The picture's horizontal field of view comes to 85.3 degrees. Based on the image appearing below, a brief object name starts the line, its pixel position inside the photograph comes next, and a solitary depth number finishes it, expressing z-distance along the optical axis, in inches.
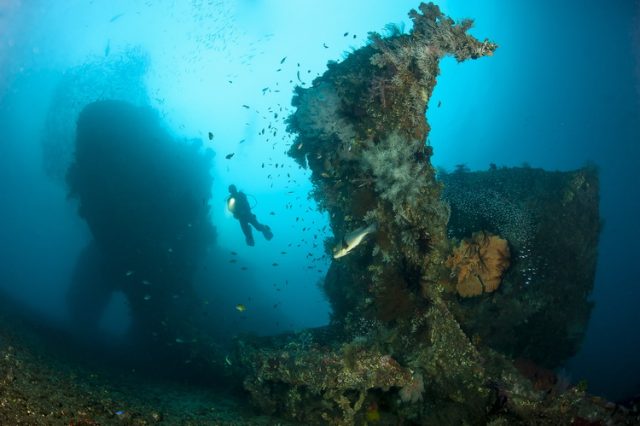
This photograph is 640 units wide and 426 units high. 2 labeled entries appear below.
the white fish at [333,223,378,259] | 186.9
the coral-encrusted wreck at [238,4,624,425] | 186.7
